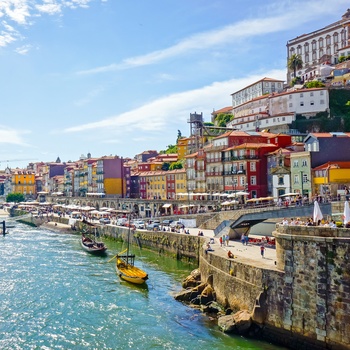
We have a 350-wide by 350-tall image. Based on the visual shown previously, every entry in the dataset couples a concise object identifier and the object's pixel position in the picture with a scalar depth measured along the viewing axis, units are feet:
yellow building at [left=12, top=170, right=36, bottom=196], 588.09
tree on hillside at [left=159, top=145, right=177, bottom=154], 457.43
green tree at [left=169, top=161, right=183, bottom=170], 349.94
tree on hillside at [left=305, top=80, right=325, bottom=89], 316.60
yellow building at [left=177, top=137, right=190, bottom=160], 369.50
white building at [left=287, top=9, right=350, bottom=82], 387.96
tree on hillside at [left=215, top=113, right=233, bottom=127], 392.59
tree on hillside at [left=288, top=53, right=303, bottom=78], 416.87
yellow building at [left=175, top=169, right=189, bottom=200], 287.57
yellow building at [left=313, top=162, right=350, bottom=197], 178.60
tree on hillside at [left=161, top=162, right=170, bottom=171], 378.12
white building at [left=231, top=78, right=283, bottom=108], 385.50
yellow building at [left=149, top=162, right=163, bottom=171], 377.71
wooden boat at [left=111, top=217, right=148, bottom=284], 125.59
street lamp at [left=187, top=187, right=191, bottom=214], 269.11
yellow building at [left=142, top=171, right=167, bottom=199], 315.99
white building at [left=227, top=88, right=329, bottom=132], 295.07
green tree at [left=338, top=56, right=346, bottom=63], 361.14
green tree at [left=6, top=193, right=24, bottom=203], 533.55
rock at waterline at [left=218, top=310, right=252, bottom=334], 84.84
